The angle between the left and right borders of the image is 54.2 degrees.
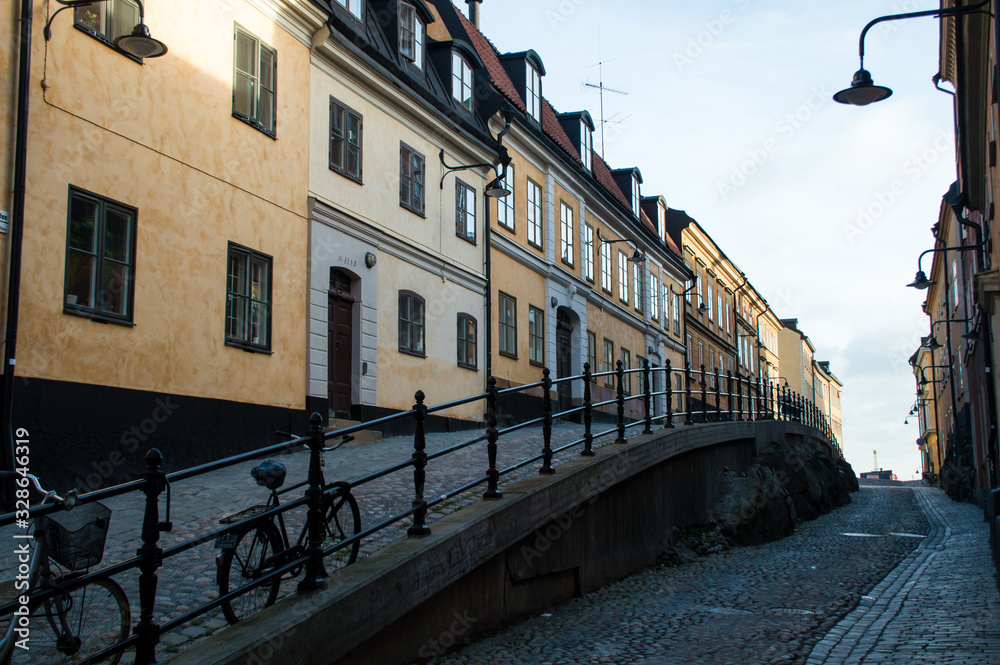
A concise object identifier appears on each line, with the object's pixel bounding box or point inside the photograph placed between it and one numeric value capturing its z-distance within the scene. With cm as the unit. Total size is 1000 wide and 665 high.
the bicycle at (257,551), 575
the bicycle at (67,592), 449
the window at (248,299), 1373
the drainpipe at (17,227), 989
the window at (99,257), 1105
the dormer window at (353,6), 1702
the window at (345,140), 1638
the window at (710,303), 4626
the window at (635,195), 3503
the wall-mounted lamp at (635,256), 2966
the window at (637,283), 3384
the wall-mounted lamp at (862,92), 1013
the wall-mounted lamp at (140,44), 977
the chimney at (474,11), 2788
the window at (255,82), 1405
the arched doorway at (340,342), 1628
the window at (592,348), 2823
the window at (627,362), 3222
